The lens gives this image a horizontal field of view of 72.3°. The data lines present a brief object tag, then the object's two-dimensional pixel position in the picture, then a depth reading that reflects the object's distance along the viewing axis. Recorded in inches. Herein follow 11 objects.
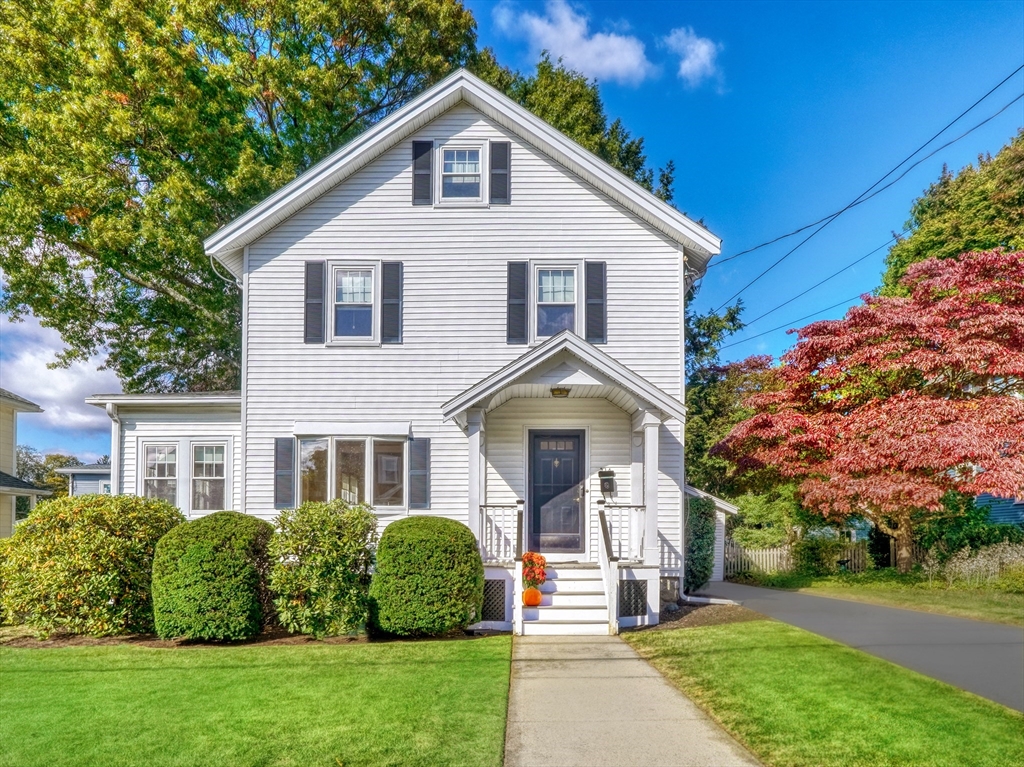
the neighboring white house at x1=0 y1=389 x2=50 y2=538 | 887.7
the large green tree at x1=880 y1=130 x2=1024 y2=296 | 906.1
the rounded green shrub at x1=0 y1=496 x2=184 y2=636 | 389.4
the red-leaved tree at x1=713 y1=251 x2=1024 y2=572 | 527.5
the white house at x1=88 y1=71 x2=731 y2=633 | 484.7
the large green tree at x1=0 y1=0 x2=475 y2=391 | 684.1
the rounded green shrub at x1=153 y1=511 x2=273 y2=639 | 371.9
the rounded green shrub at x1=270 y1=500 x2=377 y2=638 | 378.6
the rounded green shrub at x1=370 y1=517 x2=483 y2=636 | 375.9
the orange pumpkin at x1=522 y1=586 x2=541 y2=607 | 410.3
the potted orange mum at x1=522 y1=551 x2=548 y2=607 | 410.6
